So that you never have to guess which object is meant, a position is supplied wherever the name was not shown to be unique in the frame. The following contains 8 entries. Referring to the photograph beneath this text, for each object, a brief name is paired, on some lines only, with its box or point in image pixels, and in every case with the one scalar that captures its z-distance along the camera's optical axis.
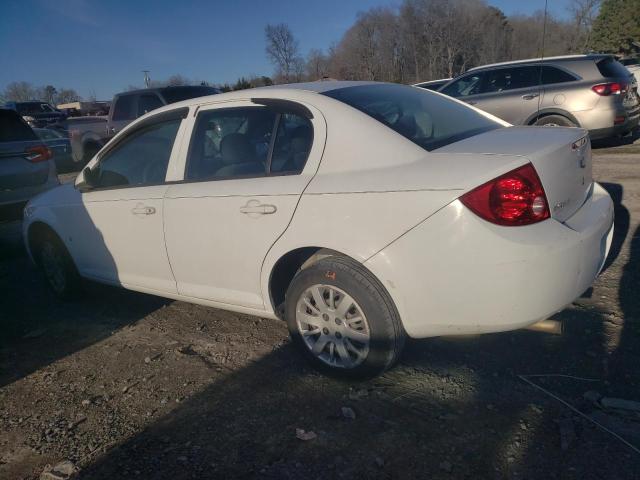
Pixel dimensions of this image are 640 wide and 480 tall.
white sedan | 2.26
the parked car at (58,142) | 14.57
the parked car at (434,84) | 14.36
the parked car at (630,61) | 20.43
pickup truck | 11.02
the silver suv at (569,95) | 7.94
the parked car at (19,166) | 6.32
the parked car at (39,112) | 21.70
